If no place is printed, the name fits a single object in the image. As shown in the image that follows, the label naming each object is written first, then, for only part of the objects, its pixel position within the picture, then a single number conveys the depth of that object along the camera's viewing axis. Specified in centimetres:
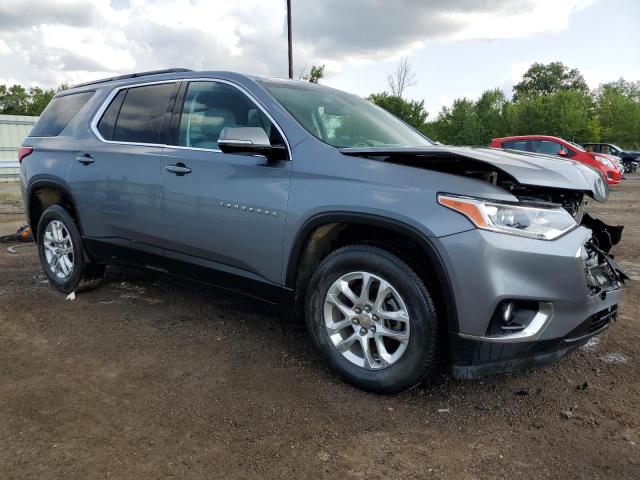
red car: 1491
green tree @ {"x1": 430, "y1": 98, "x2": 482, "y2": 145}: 4772
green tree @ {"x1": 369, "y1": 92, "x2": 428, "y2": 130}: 3312
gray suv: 242
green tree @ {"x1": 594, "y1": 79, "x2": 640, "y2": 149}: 4931
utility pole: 1859
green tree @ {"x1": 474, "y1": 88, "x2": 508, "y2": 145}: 4990
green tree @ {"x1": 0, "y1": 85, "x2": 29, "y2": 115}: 6091
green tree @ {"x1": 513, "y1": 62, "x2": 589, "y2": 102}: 8456
